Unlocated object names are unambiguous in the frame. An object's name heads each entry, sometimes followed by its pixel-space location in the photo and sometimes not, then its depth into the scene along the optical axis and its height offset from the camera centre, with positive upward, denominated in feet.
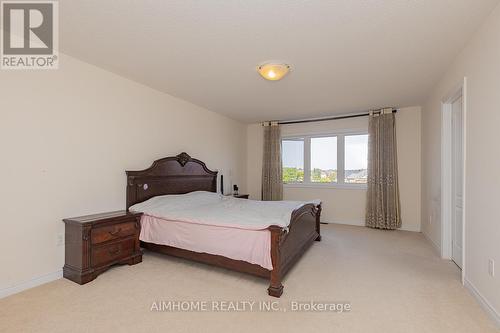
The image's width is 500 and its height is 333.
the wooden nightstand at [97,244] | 8.45 -2.78
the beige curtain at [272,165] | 19.49 +0.22
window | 17.57 +0.63
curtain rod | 16.78 +3.61
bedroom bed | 8.11 -2.10
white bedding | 8.59 -1.79
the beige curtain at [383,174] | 15.81 -0.35
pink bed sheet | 8.09 -2.58
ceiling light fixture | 9.32 +3.67
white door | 9.89 -0.45
